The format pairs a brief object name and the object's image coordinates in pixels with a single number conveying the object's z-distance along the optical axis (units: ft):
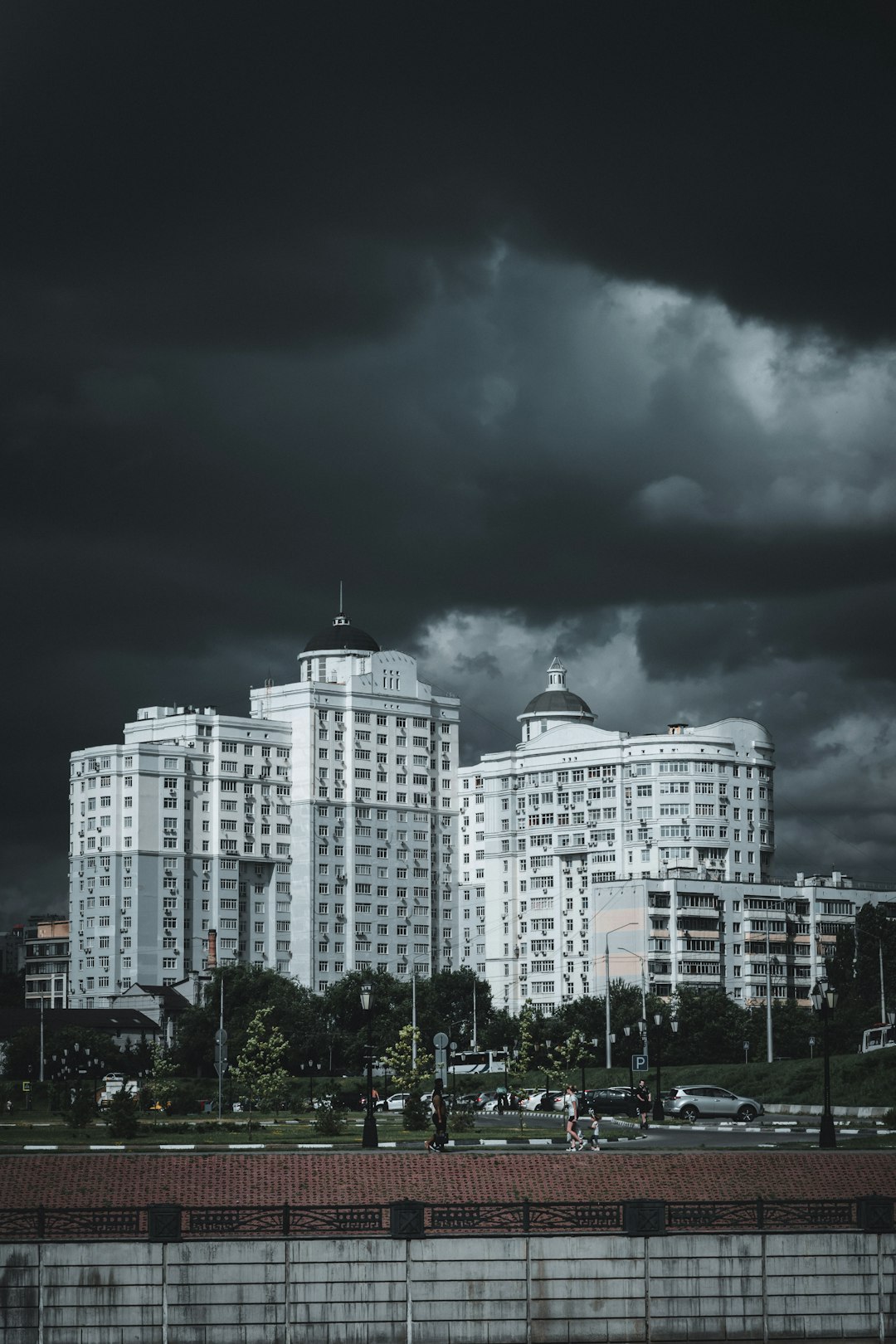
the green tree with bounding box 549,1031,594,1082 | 262.88
